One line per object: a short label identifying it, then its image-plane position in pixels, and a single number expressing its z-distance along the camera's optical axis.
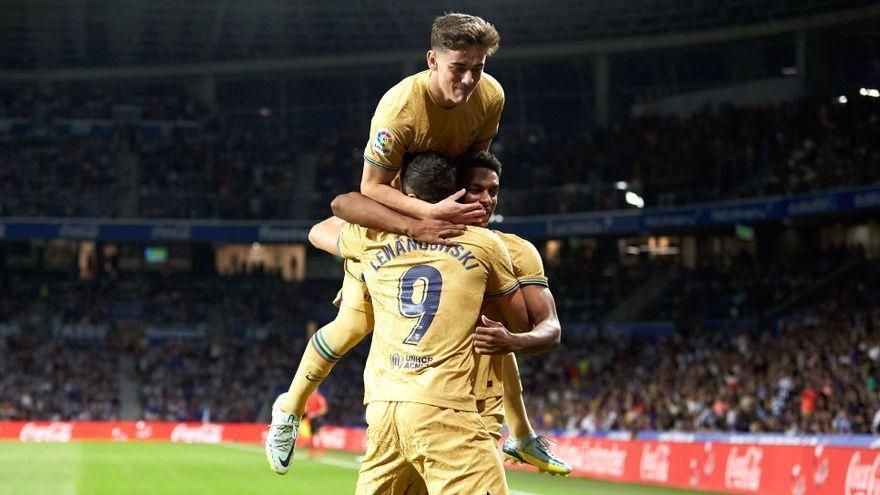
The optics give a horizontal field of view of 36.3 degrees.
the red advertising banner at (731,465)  16.03
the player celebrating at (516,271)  6.18
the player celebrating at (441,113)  6.47
